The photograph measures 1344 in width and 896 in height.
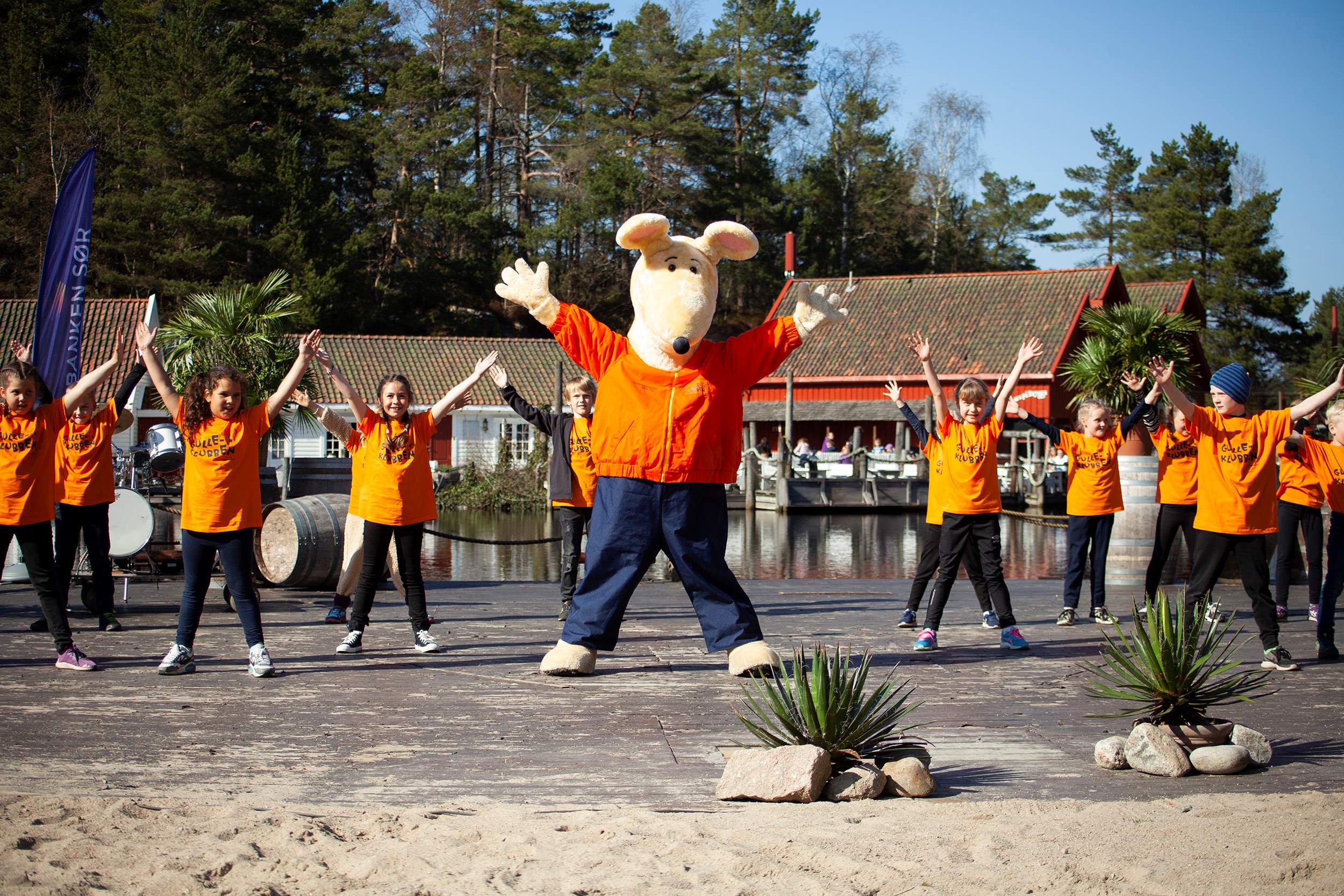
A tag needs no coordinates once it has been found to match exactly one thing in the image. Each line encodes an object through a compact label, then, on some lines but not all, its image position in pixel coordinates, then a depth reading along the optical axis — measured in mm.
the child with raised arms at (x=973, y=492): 7559
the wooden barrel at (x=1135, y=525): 11695
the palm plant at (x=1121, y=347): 16219
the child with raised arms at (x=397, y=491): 7180
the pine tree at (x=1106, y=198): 60031
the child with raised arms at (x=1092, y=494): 9016
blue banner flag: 10125
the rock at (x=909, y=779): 4402
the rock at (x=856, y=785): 4387
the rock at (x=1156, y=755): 4691
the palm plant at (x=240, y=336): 13430
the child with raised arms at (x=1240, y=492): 6938
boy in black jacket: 9086
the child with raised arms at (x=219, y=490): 6430
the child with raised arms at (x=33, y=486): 6594
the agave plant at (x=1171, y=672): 4883
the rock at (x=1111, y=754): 4777
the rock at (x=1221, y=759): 4703
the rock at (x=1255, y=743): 4820
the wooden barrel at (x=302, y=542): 10211
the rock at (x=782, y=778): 4344
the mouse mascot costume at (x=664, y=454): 6395
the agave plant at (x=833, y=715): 4531
